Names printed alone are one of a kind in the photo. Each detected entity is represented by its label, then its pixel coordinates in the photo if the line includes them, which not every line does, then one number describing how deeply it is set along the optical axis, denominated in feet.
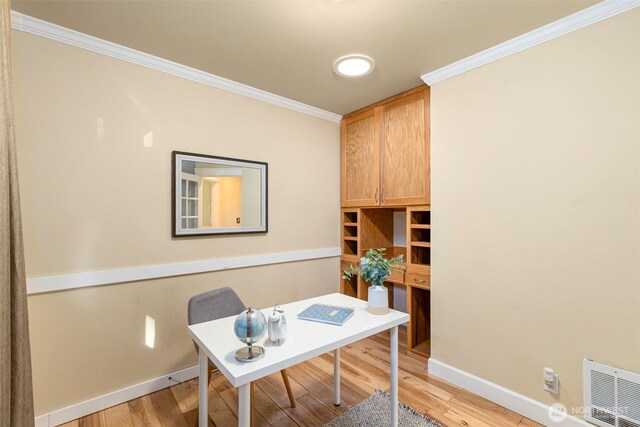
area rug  5.77
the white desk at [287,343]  3.58
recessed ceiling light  6.41
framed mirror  7.18
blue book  5.10
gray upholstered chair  5.61
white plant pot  5.41
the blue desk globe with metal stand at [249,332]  3.85
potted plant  5.42
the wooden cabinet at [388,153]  8.23
